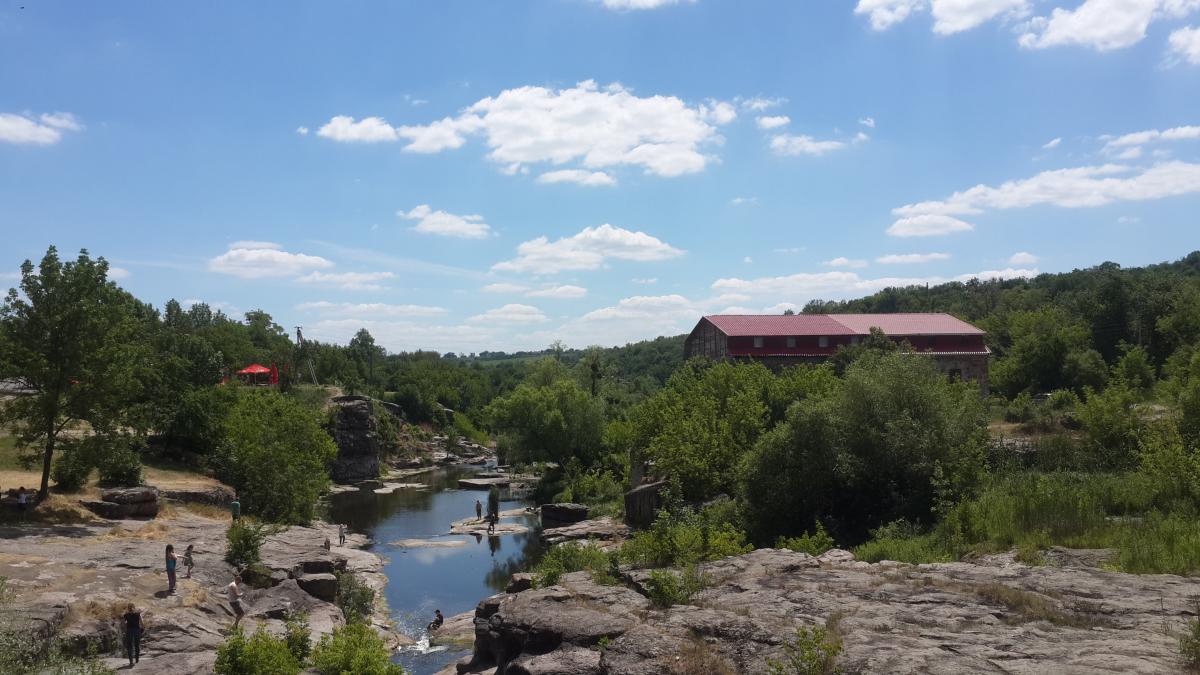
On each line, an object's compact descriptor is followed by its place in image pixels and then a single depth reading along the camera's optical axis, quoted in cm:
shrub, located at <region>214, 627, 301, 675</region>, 1602
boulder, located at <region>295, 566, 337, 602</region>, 2861
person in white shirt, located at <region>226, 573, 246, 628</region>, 2394
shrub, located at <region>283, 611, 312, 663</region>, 1878
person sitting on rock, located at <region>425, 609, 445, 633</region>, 3003
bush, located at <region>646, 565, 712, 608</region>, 1552
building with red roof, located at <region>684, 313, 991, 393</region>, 6838
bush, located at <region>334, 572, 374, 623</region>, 3005
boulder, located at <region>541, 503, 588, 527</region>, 5245
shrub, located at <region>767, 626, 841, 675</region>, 1108
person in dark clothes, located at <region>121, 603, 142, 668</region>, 1844
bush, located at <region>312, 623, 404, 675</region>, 1547
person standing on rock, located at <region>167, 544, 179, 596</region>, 2259
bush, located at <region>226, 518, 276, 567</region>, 2755
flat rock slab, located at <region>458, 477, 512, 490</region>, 7138
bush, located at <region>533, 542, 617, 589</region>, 1841
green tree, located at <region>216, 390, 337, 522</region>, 4112
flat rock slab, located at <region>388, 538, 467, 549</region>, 4609
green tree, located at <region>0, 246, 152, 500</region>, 2900
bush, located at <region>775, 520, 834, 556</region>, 2155
